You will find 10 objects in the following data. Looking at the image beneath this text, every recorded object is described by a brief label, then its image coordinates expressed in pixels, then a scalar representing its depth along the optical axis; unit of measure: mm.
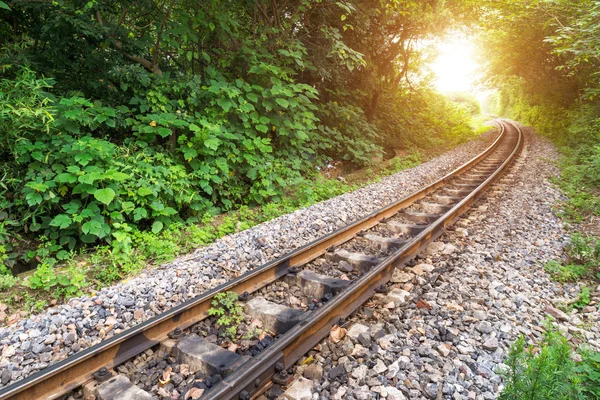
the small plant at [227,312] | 2950
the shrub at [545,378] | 1824
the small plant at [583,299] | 3336
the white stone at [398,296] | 3332
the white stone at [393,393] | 2215
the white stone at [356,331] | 2827
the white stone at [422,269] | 3930
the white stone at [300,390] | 2238
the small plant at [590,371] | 2135
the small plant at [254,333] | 2895
